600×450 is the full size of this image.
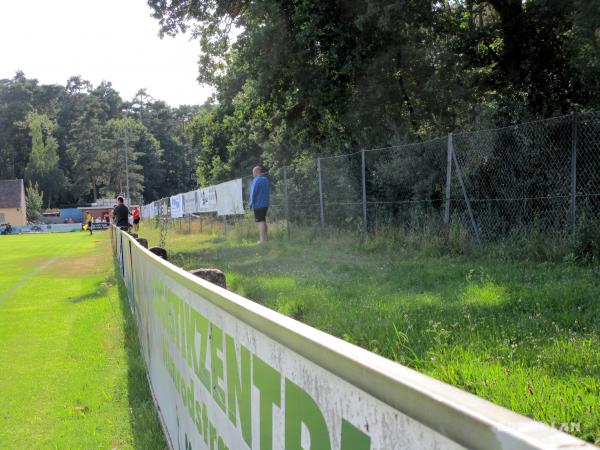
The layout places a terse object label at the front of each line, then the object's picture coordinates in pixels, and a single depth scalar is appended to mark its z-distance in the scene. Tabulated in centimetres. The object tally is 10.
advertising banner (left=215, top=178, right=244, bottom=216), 1916
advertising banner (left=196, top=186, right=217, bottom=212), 2309
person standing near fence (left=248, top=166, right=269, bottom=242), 1456
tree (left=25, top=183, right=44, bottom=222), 9481
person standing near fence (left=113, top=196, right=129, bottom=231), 2080
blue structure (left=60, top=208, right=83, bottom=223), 10094
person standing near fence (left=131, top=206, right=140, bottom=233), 3253
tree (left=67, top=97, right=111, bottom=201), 11206
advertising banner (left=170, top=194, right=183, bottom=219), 3086
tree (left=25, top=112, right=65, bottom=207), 10580
